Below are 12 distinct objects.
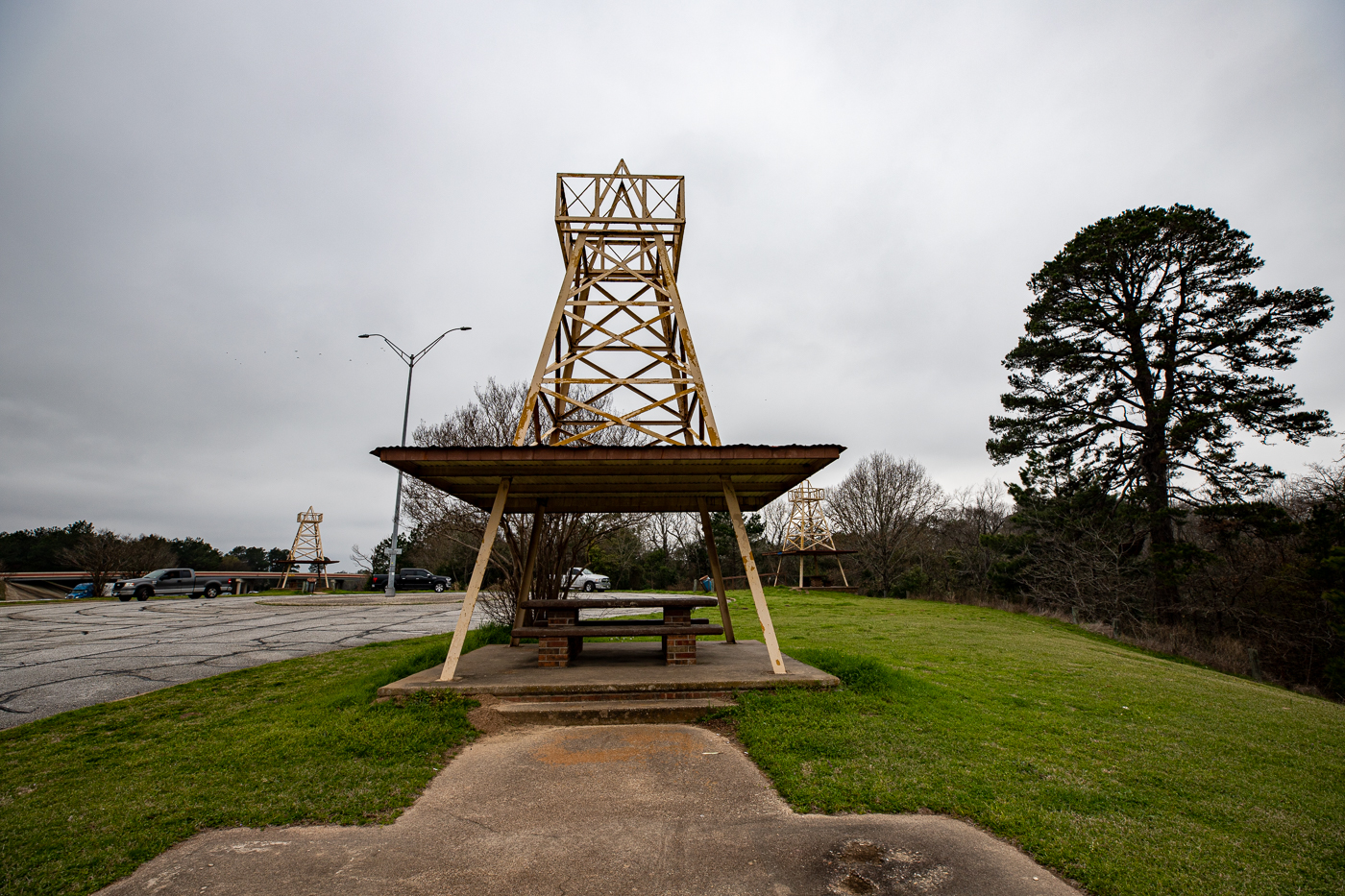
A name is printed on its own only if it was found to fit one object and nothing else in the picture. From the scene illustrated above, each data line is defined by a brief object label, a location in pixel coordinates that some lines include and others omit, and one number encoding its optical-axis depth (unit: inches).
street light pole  824.3
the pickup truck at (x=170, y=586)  1004.6
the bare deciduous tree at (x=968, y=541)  1167.6
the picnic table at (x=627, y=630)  253.8
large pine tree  685.3
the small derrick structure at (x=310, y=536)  1393.9
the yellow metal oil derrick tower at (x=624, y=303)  315.3
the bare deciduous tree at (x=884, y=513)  1250.0
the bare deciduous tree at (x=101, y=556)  1134.1
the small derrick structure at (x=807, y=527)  1011.3
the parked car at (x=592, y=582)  1221.9
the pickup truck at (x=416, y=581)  1317.7
